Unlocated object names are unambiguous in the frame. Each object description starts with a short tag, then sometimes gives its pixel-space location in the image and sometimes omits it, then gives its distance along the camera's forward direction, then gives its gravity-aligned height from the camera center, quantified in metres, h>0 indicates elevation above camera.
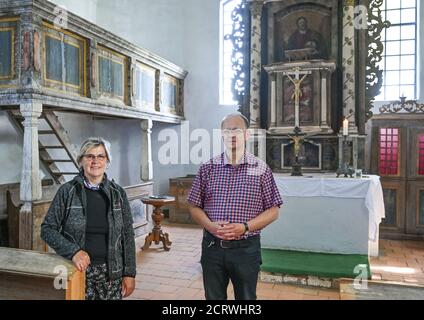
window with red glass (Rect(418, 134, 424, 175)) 6.52 -0.07
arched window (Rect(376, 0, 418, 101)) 7.97 +2.10
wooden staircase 5.63 +0.04
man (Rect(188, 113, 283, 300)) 2.14 -0.36
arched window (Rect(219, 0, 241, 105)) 9.27 +2.38
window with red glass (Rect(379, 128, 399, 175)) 6.62 -0.02
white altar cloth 4.64 -0.82
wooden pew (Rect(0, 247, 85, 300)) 1.68 -0.59
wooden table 5.80 -1.19
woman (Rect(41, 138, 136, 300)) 1.99 -0.41
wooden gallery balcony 4.52 +1.23
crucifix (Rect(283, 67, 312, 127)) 5.80 +1.04
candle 4.90 +0.27
